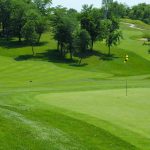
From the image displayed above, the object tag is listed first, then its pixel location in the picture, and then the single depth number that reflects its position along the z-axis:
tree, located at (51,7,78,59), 103.56
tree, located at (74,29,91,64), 99.81
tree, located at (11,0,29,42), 119.18
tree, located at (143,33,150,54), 121.25
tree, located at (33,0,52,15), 144.50
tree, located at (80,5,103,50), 107.88
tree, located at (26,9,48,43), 111.56
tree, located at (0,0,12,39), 128.62
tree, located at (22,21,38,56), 105.75
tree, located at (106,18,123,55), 109.25
